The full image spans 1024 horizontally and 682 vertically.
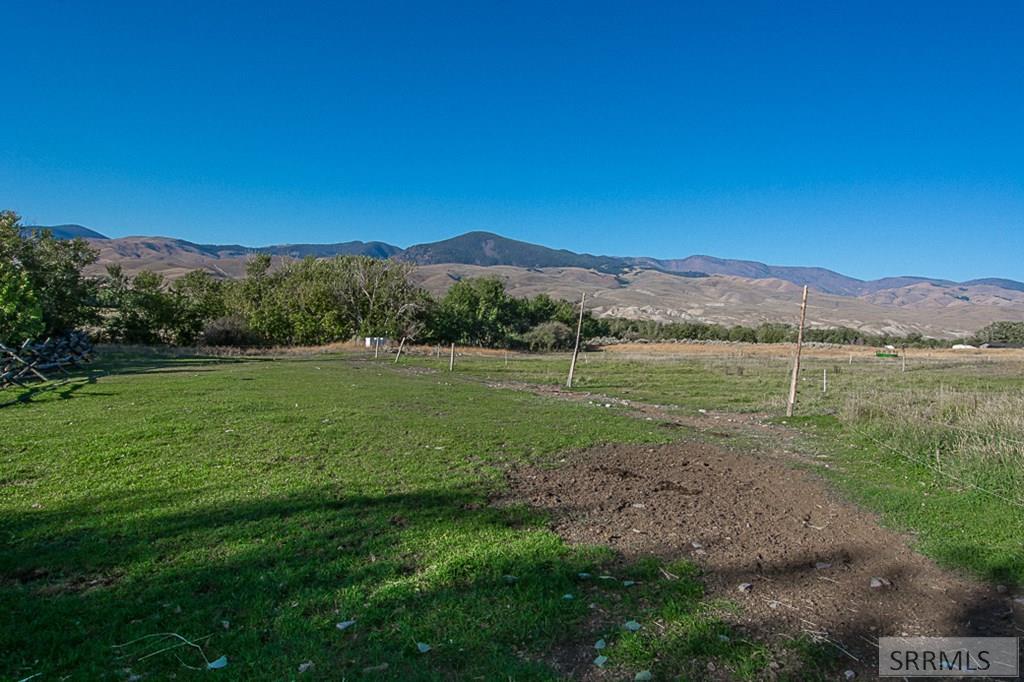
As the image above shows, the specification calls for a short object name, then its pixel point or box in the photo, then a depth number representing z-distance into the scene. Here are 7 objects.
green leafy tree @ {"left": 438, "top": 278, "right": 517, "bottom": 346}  85.31
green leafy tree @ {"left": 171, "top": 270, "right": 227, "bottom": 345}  68.31
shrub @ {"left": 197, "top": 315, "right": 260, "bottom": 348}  66.38
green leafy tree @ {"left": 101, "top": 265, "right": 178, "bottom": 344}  61.91
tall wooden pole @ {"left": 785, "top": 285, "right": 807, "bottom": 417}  20.27
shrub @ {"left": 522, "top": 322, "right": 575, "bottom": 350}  88.29
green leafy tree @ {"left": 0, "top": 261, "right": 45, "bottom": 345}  30.98
